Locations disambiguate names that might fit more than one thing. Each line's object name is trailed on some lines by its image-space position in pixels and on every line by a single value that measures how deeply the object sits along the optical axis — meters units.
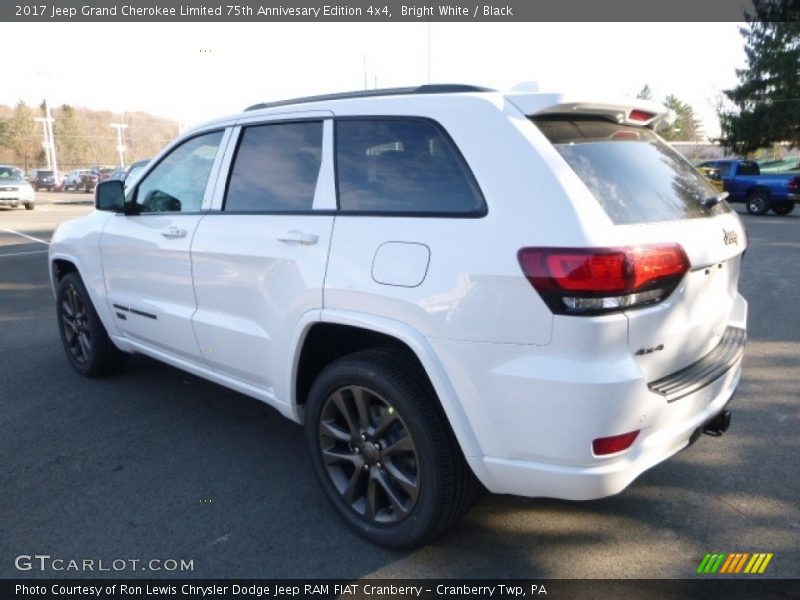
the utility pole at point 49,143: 59.09
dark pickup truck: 19.75
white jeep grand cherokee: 2.23
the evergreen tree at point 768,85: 36.50
